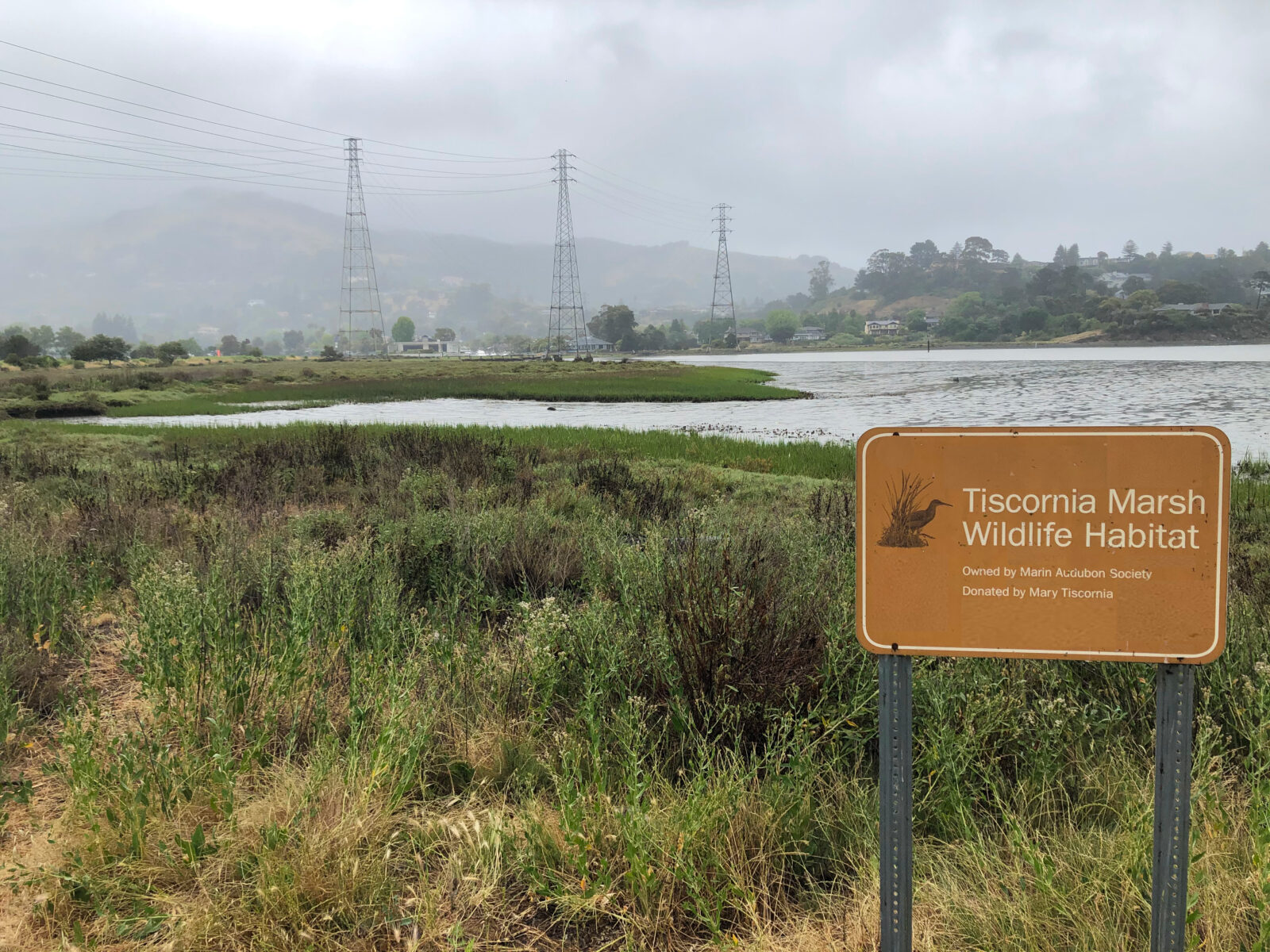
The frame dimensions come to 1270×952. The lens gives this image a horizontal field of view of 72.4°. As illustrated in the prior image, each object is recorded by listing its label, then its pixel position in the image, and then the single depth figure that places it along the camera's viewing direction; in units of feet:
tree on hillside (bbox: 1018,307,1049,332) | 544.62
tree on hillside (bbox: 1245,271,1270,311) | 591.37
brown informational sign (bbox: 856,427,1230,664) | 7.39
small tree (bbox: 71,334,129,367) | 274.77
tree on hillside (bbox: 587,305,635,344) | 615.57
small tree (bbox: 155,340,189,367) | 319.59
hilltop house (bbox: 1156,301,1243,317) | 487.41
